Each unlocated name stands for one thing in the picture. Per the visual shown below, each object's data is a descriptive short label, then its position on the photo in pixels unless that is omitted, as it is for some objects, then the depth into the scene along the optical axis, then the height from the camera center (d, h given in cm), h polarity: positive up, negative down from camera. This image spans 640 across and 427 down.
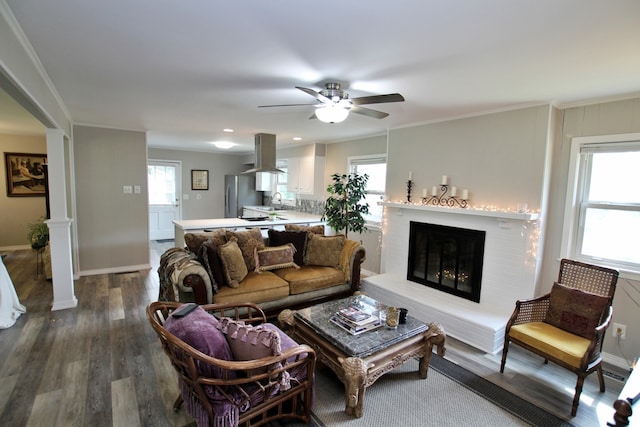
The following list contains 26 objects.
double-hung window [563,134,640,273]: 271 -5
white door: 762 -26
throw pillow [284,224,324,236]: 415 -52
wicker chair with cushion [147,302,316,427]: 163 -101
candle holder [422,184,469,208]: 362 -8
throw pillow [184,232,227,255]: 333 -57
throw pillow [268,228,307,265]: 394 -65
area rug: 204 -149
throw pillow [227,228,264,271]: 353 -65
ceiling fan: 238 +69
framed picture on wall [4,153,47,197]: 593 +15
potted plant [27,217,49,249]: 450 -78
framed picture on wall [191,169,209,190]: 801 +21
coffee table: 203 -114
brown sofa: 291 -88
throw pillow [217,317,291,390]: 175 -88
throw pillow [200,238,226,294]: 302 -75
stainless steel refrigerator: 768 -14
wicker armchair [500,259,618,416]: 217 -100
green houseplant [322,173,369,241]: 464 -22
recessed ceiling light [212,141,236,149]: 619 +89
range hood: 493 +56
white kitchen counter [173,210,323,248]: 450 -56
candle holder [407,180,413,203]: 416 +7
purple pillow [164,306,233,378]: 166 -81
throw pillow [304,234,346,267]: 392 -76
